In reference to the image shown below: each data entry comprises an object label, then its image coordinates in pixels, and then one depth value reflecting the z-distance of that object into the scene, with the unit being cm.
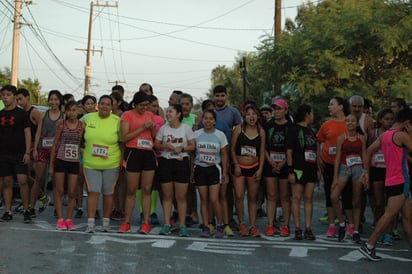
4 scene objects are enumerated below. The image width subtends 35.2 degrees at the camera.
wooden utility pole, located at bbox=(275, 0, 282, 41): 2253
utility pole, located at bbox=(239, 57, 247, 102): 4340
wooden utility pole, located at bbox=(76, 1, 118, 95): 5047
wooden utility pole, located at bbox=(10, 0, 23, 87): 2806
